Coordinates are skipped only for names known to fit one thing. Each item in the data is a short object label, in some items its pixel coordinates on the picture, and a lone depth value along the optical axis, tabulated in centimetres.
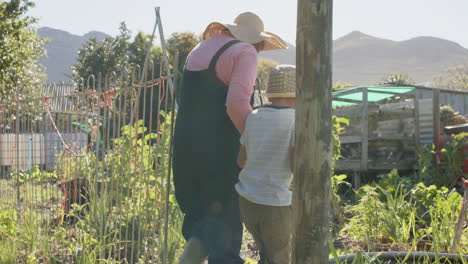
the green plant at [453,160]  670
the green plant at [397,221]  403
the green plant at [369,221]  422
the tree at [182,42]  3438
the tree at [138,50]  3431
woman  246
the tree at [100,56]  3312
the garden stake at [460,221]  272
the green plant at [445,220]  356
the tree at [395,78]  3311
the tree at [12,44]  917
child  231
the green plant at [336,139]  535
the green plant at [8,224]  450
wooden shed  800
